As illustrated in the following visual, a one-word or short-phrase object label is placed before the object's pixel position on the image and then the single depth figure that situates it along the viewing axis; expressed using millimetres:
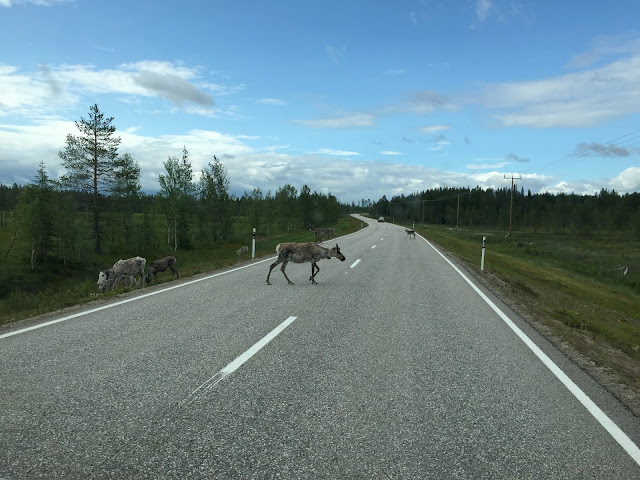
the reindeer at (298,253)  11703
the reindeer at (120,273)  15789
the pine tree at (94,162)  36188
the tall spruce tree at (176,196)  45406
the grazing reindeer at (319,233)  37422
